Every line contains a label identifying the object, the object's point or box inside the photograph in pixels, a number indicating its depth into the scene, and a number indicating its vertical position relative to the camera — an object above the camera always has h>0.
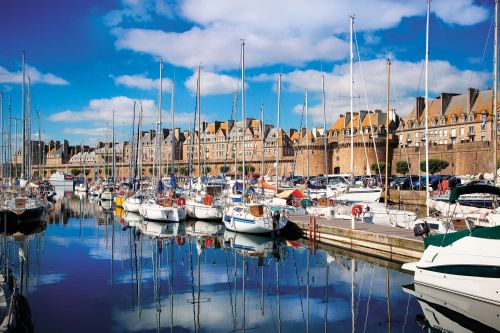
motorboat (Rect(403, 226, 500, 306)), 15.44 -3.10
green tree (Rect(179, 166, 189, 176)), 108.84 -0.75
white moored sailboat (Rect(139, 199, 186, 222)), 37.31 -3.39
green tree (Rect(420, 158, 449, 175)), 73.00 +0.25
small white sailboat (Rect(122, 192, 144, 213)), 46.97 -3.35
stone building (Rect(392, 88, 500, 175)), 72.88 +5.83
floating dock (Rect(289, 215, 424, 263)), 22.03 -3.47
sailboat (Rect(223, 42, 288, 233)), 29.70 -3.07
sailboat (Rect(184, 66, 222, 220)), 38.16 -3.05
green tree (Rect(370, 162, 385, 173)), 81.81 -0.05
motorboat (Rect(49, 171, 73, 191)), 109.19 -3.14
